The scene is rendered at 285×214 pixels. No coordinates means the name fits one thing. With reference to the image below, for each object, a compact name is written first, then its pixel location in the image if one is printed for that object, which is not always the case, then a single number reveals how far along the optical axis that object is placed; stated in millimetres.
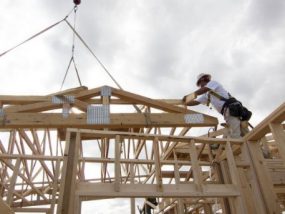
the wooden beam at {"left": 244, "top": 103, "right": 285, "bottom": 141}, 3677
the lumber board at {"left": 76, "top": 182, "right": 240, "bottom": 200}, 3762
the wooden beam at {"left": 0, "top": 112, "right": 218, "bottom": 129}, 4577
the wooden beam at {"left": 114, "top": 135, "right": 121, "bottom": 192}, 3846
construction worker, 5262
